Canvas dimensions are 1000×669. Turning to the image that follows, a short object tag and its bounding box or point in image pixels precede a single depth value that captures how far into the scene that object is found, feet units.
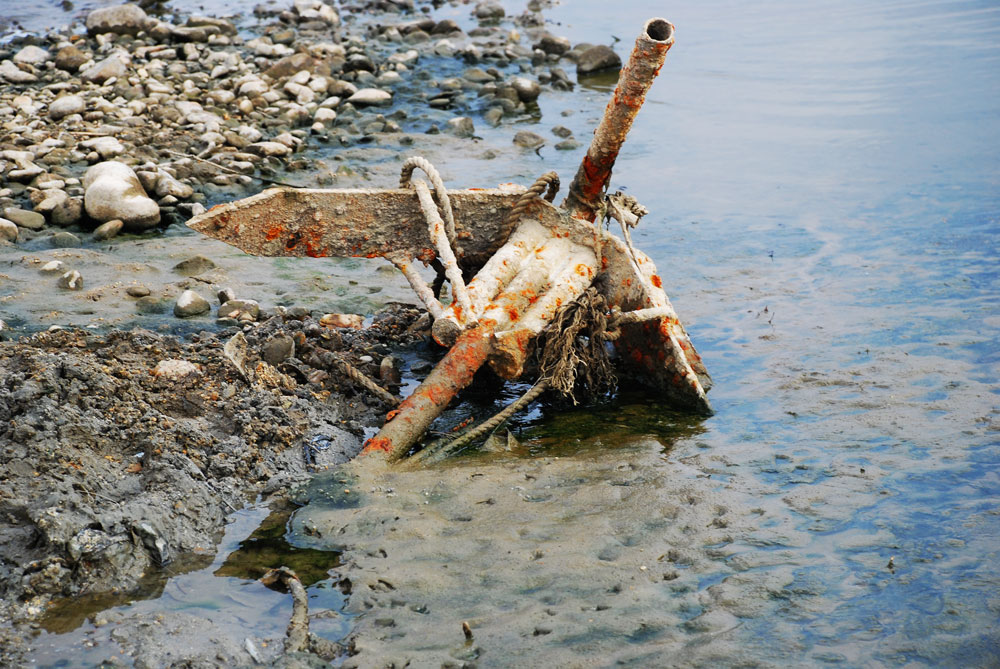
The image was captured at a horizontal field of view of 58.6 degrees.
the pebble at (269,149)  31.48
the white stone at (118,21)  43.55
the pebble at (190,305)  20.10
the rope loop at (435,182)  17.51
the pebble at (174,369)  15.88
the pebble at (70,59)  37.70
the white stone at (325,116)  35.91
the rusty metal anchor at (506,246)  16.08
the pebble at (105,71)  35.78
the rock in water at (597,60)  46.44
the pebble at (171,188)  26.25
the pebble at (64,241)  23.17
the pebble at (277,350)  17.44
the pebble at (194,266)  22.48
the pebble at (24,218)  23.79
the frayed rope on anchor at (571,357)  15.84
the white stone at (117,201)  24.44
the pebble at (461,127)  36.52
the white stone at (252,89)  36.19
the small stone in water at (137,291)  20.71
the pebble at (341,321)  20.35
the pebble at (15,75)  35.35
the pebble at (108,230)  24.04
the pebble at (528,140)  35.63
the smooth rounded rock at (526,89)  41.39
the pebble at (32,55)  38.42
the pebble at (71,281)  20.77
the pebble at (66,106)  31.37
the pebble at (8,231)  22.97
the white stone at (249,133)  32.33
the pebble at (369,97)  38.68
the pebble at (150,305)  20.26
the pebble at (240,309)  20.17
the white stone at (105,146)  28.22
